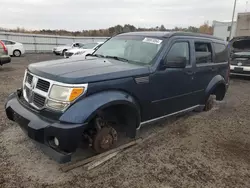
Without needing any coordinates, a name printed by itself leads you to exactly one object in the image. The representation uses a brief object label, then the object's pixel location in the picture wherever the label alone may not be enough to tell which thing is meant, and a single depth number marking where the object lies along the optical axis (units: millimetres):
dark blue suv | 2689
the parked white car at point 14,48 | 18344
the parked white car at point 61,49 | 22219
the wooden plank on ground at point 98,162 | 2986
